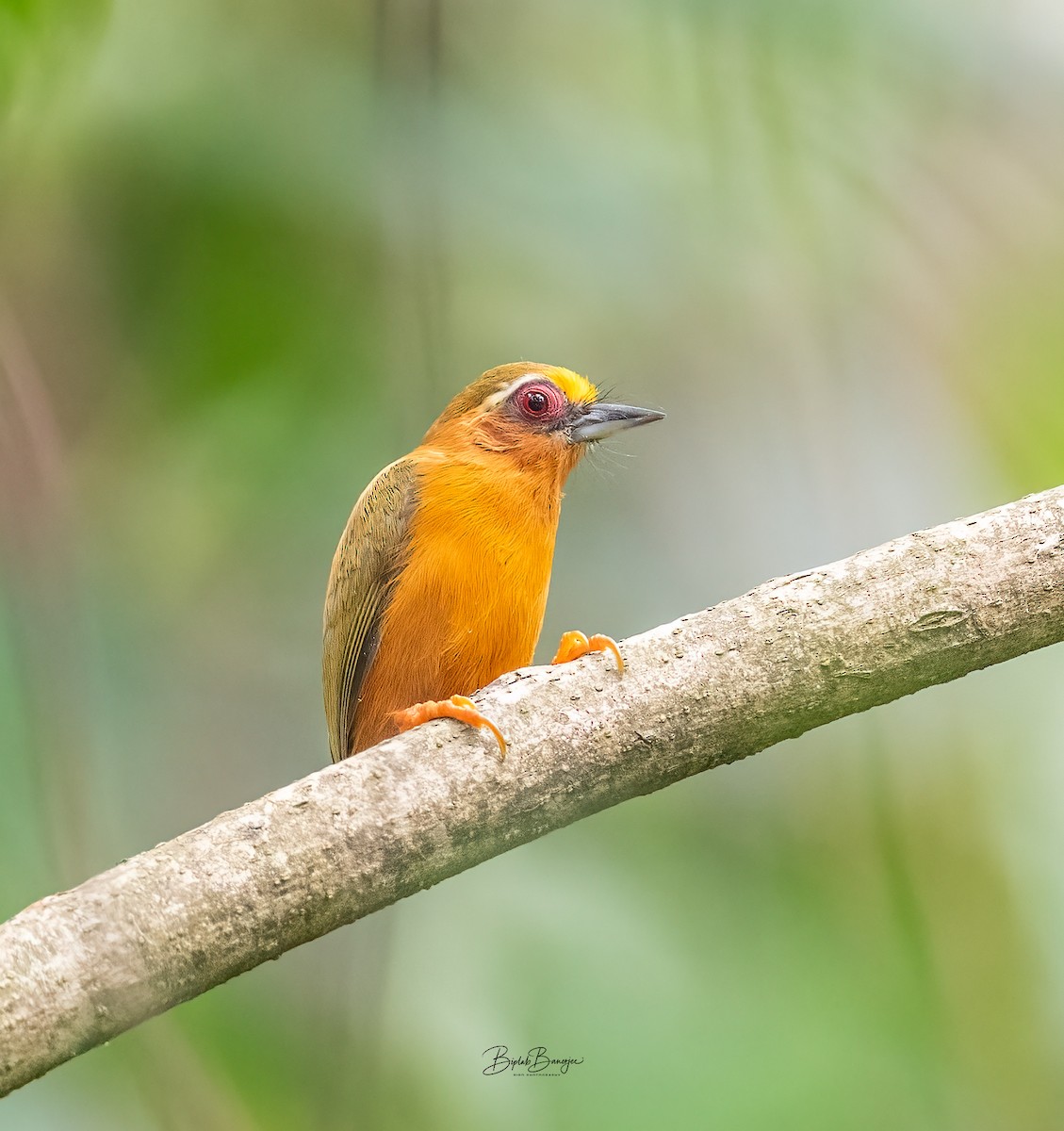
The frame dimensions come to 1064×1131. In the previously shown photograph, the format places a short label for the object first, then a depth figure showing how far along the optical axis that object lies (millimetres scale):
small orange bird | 7461
